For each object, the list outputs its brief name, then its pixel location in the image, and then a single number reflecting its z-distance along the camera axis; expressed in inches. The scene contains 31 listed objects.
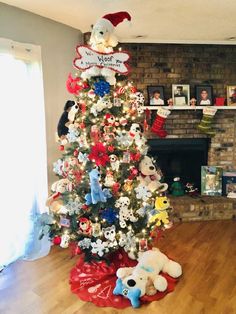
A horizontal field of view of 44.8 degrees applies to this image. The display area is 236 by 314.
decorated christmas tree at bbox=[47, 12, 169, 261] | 85.0
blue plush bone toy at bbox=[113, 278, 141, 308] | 79.4
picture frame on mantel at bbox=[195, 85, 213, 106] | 138.7
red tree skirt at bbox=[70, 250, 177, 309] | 81.9
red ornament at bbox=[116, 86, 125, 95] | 88.1
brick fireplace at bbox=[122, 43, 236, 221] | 135.6
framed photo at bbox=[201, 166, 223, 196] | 146.0
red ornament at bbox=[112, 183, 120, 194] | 86.8
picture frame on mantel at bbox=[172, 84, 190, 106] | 137.6
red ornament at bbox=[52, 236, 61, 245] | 93.9
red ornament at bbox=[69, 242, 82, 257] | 95.3
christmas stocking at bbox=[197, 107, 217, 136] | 137.5
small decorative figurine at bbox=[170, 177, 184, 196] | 146.9
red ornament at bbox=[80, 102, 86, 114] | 87.4
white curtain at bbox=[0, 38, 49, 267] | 95.7
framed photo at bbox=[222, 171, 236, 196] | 144.7
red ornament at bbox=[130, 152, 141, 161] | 90.5
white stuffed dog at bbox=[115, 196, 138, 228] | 86.7
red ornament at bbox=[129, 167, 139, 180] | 90.0
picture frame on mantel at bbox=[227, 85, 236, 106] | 141.0
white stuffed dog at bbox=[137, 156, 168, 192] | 99.6
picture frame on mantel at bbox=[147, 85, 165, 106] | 135.2
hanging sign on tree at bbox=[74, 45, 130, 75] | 84.4
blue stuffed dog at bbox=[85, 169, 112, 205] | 82.3
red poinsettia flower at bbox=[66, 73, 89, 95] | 87.8
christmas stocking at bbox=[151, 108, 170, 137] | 133.7
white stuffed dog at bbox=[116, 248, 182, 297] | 83.2
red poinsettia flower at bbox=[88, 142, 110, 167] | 84.0
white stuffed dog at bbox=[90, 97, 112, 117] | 84.6
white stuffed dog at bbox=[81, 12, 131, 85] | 84.6
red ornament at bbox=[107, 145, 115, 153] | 85.5
